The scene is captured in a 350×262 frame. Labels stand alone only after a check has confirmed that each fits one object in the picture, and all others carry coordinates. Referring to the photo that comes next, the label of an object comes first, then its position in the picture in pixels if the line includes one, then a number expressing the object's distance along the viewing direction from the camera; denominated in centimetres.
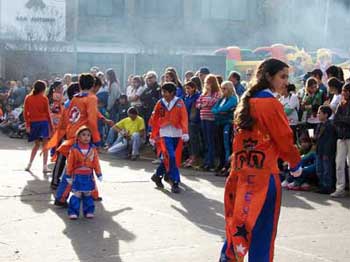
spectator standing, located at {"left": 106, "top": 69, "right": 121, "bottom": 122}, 1698
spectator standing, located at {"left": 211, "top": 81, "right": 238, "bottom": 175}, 1235
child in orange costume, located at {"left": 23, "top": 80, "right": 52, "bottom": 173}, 1257
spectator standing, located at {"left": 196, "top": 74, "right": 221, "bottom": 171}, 1266
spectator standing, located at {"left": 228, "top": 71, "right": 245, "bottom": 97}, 1334
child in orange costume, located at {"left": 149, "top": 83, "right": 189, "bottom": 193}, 1066
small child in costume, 862
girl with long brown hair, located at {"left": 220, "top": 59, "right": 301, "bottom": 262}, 539
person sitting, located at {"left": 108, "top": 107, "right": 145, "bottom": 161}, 1495
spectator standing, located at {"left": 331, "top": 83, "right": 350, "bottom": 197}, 1044
